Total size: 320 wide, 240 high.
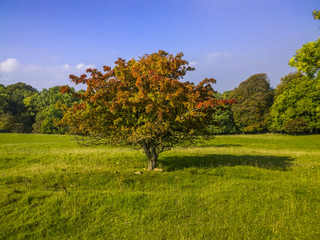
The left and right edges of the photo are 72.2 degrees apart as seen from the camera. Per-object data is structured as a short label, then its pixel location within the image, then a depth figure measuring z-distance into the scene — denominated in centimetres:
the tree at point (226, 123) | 6469
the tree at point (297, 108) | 4806
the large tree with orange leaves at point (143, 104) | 1098
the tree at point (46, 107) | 6719
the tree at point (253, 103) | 6128
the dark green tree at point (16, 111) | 7000
